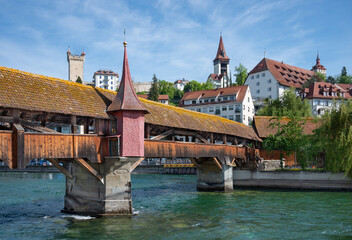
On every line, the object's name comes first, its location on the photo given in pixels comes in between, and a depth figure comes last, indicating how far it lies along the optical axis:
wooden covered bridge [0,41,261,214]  13.89
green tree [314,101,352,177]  26.70
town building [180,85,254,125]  62.42
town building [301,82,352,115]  67.31
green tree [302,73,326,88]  75.02
